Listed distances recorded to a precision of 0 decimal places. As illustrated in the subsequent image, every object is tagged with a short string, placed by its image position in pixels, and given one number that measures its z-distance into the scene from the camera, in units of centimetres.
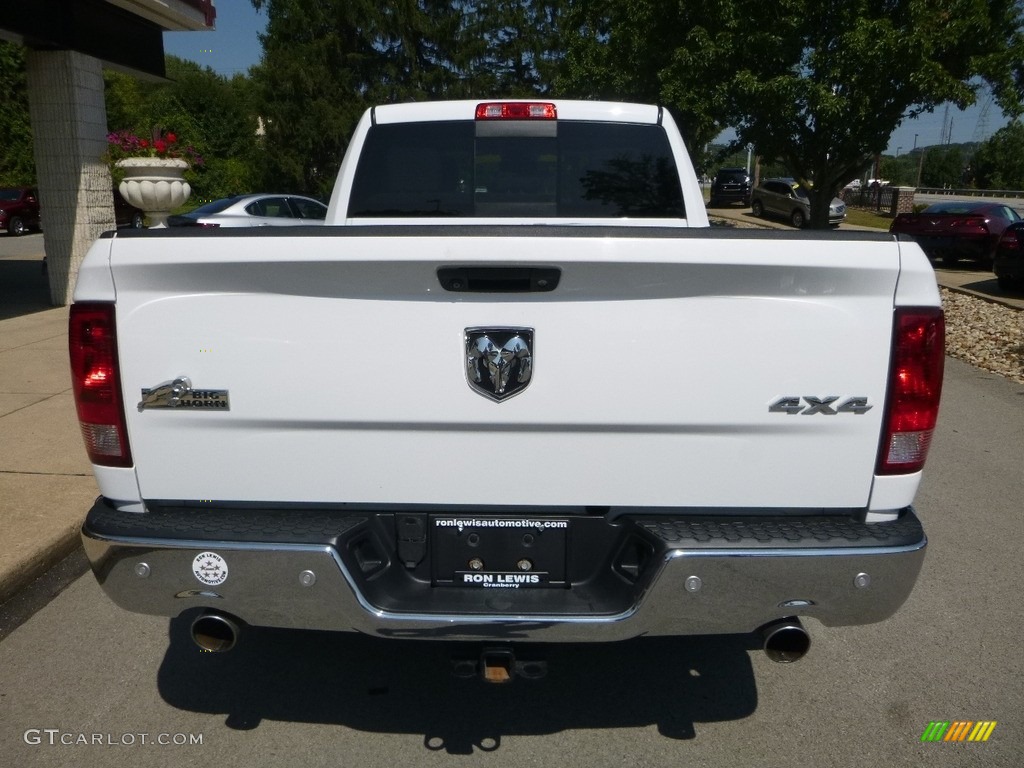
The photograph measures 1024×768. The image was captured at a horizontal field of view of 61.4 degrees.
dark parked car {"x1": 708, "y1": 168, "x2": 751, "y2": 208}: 3988
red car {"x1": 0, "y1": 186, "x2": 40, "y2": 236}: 2833
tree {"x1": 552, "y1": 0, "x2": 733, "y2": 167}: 1434
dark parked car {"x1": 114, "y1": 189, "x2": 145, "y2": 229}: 2807
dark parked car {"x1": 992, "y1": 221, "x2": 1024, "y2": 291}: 1427
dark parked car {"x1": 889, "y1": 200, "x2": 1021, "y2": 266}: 1830
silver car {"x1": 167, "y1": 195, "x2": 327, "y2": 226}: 1249
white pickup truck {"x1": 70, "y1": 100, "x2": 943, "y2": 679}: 234
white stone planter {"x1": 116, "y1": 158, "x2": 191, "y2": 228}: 1197
